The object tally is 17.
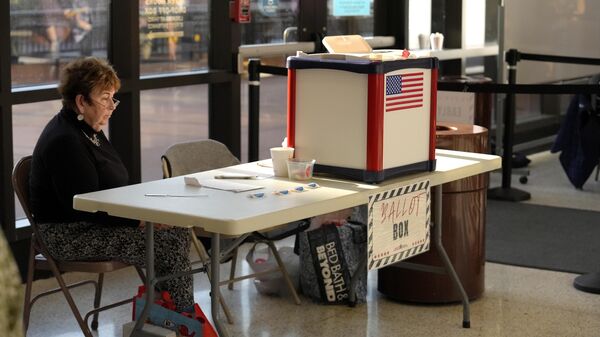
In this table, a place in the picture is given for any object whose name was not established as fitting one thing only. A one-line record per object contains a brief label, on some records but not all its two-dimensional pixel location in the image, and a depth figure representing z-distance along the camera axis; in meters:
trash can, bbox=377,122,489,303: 4.19
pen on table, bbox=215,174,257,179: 3.39
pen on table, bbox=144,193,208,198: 3.02
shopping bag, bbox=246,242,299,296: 4.44
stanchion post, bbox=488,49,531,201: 6.64
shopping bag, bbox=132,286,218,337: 2.97
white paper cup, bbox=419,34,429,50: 7.22
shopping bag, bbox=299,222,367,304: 4.21
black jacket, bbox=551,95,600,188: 6.86
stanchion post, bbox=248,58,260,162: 5.34
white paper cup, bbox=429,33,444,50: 7.09
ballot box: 3.23
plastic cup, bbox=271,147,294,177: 3.38
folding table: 2.69
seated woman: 3.26
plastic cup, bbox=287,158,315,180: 3.30
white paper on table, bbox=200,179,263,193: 3.13
